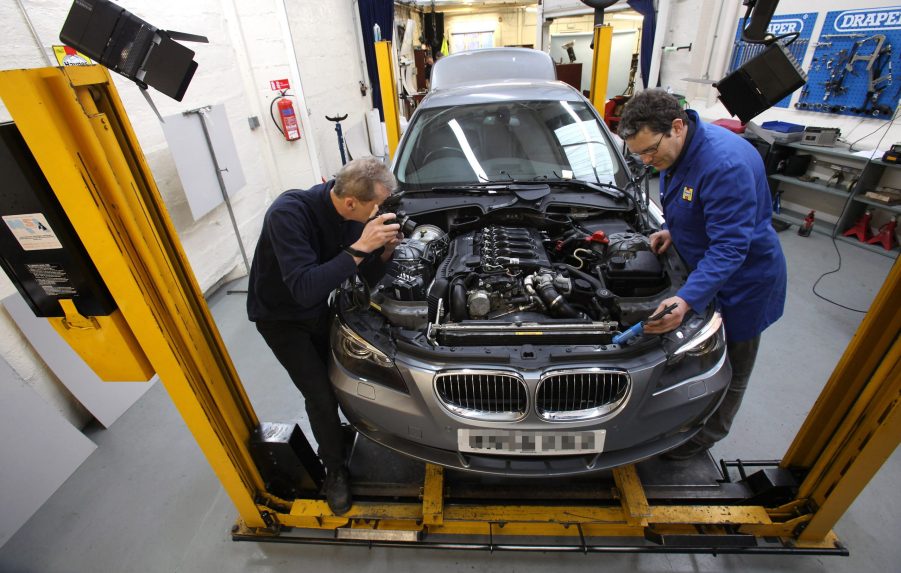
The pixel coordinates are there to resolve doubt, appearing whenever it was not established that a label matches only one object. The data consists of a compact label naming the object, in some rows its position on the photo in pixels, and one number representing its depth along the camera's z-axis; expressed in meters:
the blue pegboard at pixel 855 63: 3.81
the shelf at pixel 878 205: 3.71
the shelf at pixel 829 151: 3.92
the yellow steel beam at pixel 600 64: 4.73
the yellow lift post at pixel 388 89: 4.77
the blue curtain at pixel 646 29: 6.98
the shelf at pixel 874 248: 3.87
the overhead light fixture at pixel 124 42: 1.14
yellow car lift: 1.10
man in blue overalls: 1.56
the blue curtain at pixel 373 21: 7.54
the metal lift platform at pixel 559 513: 1.66
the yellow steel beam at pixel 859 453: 1.35
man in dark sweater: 1.48
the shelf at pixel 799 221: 4.41
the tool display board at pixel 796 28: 4.44
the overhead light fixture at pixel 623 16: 9.89
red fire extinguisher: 4.91
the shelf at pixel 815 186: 4.18
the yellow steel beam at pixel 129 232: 1.03
